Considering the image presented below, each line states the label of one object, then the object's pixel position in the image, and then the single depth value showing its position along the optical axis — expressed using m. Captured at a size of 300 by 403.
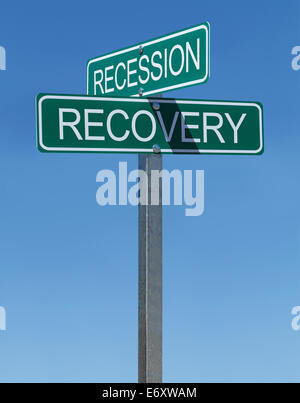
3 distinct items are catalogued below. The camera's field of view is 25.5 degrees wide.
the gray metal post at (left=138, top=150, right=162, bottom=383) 4.60
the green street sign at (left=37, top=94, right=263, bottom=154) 4.31
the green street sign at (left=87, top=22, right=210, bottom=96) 4.61
